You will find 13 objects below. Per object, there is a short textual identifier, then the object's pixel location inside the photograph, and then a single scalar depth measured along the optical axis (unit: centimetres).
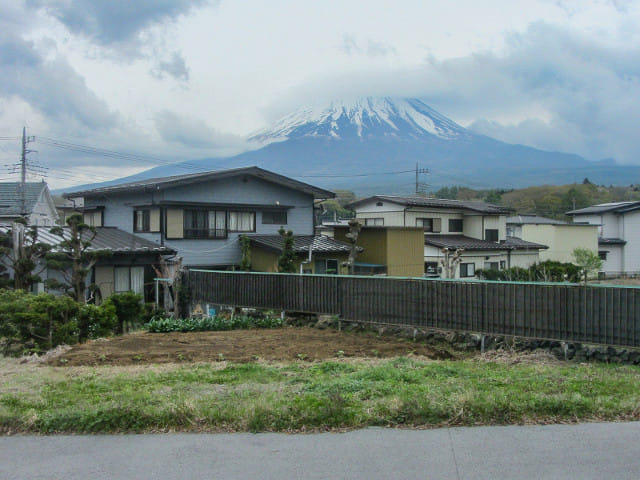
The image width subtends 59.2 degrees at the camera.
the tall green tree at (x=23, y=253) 1655
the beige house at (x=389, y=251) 2481
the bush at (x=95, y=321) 1307
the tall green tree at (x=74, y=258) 1680
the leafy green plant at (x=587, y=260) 3152
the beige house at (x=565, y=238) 4038
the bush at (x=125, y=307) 1549
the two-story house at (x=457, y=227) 3257
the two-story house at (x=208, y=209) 2283
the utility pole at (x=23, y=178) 3353
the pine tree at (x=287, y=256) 2064
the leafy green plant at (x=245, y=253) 2223
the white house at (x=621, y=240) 4288
